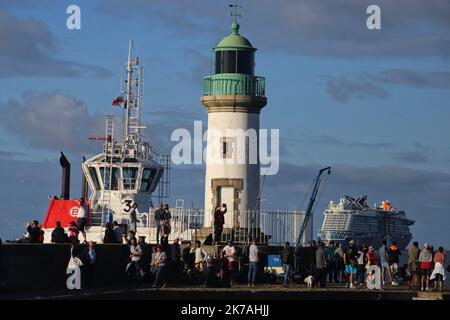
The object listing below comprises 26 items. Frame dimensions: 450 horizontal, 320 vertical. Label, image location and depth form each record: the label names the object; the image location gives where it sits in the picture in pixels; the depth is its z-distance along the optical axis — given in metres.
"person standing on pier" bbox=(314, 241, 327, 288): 41.28
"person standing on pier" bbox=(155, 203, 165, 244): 44.19
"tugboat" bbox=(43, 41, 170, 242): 59.03
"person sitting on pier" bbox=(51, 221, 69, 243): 39.03
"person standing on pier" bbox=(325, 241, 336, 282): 43.81
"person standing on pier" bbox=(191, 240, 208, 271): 41.16
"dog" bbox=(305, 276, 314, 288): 41.78
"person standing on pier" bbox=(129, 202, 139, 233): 43.59
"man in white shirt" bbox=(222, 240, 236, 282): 41.16
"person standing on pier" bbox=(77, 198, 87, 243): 40.66
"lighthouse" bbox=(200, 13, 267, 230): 50.66
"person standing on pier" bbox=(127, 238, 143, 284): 38.72
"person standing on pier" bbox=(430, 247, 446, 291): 41.28
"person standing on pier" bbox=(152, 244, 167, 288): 38.66
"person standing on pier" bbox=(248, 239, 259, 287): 41.22
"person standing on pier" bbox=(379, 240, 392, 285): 43.62
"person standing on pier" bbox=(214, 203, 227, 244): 44.19
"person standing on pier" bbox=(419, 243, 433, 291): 41.34
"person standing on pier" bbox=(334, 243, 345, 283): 44.00
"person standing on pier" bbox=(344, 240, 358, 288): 42.72
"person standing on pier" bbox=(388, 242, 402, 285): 45.38
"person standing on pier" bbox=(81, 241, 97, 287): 37.28
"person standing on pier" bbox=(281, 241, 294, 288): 41.81
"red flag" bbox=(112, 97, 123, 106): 63.03
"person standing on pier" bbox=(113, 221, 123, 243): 41.38
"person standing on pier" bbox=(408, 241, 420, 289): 42.15
